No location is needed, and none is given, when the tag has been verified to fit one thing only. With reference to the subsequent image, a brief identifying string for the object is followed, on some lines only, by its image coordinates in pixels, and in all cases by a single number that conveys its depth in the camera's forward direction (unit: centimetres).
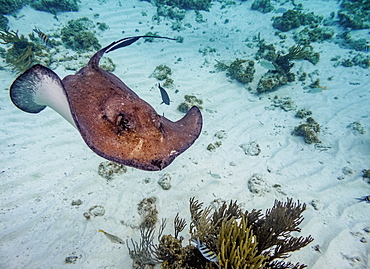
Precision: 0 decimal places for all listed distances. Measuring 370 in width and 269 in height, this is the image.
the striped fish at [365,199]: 446
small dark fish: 528
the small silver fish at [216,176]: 473
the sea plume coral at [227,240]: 243
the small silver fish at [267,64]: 758
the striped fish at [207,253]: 225
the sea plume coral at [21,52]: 783
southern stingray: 214
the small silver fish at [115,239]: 303
